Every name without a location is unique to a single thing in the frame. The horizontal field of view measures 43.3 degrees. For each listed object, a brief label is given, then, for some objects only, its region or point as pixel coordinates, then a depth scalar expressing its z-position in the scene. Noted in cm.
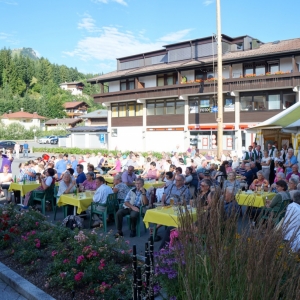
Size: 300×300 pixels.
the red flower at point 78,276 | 463
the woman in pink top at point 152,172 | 1280
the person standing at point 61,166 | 1436
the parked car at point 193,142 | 3412
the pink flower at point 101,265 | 478
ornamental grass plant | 243
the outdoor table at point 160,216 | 659
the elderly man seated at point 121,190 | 870
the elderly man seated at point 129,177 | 1124
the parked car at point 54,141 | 6450
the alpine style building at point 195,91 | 2883
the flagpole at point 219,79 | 2284
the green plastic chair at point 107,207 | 823
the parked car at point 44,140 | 6519
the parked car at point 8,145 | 4281
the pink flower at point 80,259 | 492
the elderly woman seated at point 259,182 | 955
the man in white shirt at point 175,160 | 1611
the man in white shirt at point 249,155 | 1587
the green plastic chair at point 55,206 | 927
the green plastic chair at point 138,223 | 788
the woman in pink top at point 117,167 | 1560
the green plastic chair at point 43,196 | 1008
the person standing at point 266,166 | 1320
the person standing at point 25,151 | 3778
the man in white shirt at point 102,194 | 840
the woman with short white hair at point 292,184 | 757
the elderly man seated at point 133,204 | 784
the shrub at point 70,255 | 470
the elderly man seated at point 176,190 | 788
